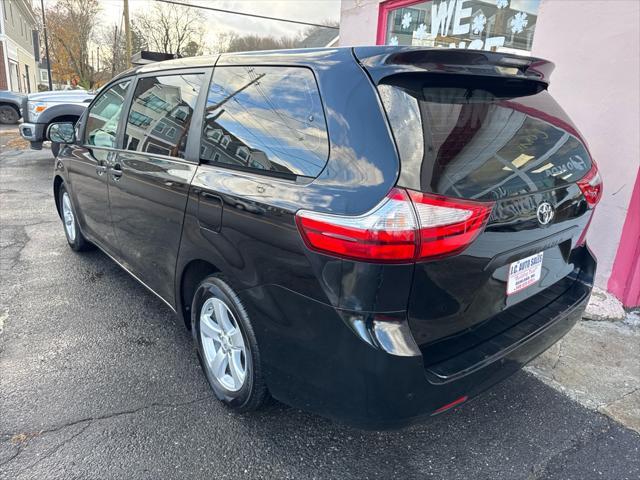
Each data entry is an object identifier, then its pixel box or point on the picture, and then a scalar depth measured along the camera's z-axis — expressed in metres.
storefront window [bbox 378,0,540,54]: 4.93
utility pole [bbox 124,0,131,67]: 26.69
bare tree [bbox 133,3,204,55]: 39.91
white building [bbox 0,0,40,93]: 27.50
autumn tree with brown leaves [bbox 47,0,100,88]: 33.72
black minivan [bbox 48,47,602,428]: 1.63
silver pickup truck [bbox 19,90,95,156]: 9.65
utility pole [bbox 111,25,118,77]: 38.22
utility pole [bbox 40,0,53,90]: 32.46
